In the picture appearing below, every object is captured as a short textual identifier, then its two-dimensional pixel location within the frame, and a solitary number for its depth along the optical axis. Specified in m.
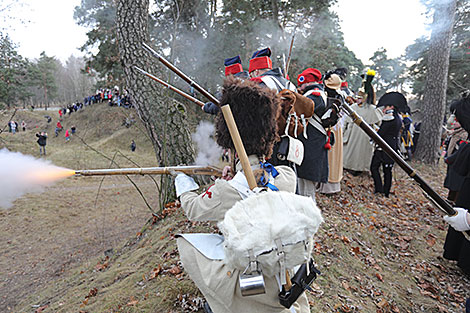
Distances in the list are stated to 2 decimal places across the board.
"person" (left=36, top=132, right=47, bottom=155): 21.69
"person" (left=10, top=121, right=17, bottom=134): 28.12
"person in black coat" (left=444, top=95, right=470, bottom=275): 4.43
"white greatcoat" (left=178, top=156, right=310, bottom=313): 1.94
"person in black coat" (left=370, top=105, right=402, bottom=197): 7.54
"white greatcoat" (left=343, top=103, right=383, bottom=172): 8.29
